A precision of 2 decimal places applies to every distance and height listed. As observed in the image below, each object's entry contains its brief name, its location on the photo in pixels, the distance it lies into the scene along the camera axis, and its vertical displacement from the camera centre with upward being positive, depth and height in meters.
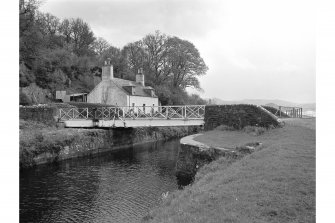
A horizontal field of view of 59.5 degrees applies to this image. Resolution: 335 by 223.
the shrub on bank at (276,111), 25.39 -0.35
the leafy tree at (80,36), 50.25 +12.35
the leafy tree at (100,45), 55.01 +11.68
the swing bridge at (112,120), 21.30 -1.07
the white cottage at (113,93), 35.41 +1.75
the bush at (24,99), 28.17 +0.70
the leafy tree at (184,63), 44.44 +6.66
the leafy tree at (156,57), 47.16 +8.15
